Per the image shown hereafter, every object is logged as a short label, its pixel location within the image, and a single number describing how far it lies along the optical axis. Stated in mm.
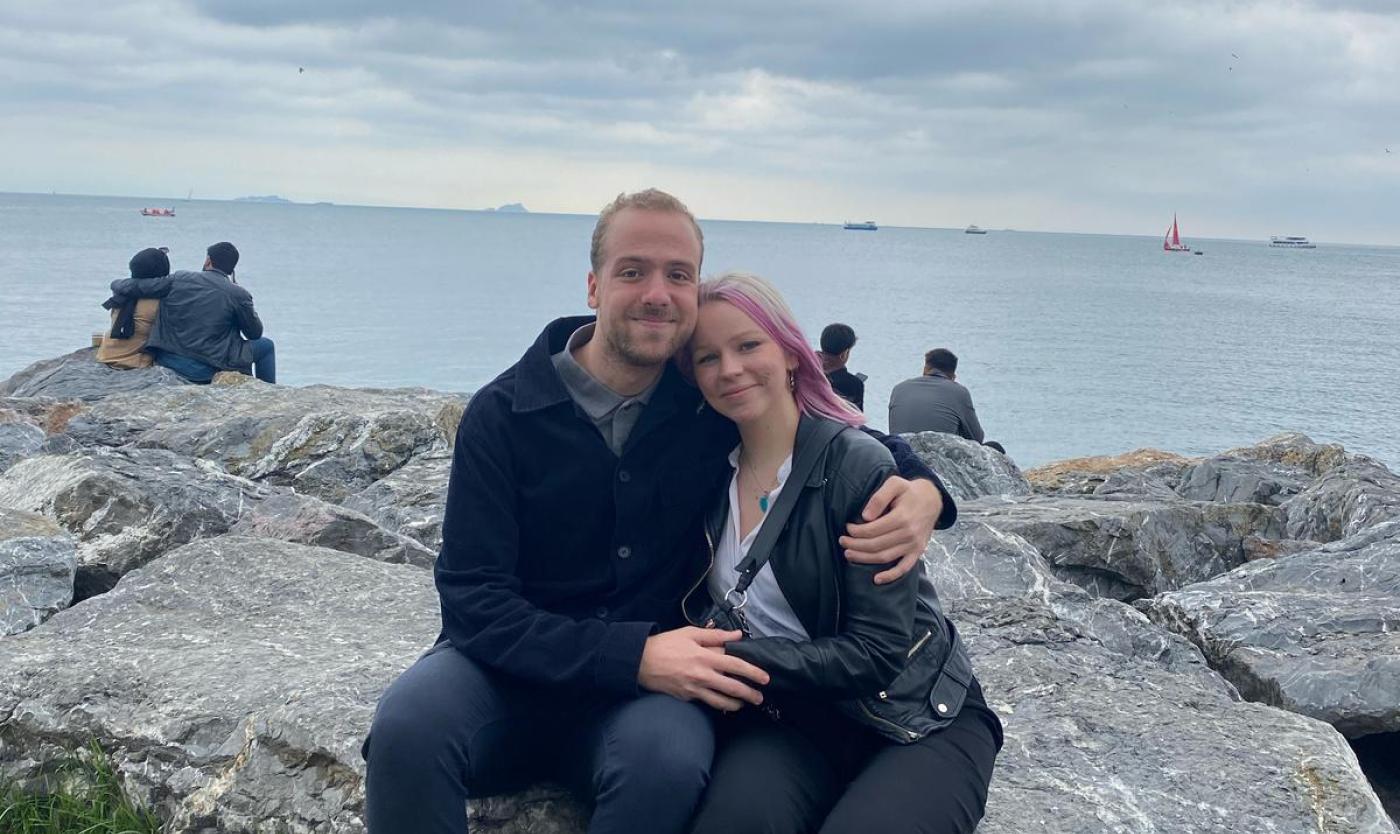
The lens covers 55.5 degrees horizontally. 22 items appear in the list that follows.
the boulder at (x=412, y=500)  7652
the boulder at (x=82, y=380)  13414
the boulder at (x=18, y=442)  9188
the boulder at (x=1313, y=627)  5113
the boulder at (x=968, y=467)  9734
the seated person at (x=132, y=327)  13930
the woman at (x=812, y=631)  3264
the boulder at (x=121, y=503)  6449
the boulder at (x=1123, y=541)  7457
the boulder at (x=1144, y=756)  3721
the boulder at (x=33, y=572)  5762
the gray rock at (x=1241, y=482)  10789
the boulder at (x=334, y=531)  6664
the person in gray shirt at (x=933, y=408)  12547
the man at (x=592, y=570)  3221
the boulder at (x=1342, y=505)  8445
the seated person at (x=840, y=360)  12047
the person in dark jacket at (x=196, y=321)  13930
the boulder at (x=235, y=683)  3863
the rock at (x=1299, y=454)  12023
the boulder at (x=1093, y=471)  11438
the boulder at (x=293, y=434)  9023
